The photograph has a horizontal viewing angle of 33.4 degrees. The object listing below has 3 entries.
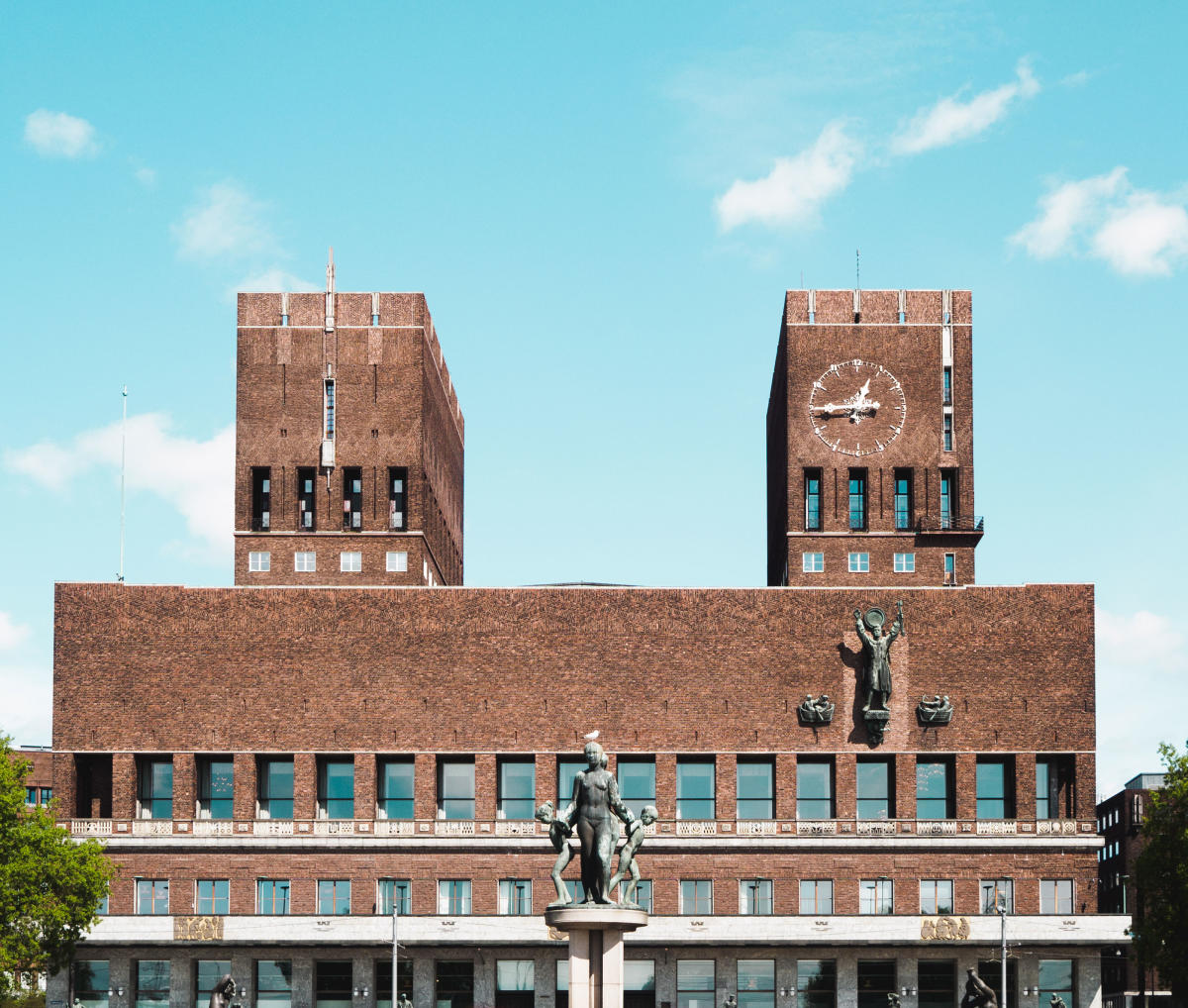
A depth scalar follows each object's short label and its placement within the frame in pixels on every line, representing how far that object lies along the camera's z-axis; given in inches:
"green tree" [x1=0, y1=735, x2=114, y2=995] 3400.6
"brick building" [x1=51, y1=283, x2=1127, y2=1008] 3826.3
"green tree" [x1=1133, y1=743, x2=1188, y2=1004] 3506.4
